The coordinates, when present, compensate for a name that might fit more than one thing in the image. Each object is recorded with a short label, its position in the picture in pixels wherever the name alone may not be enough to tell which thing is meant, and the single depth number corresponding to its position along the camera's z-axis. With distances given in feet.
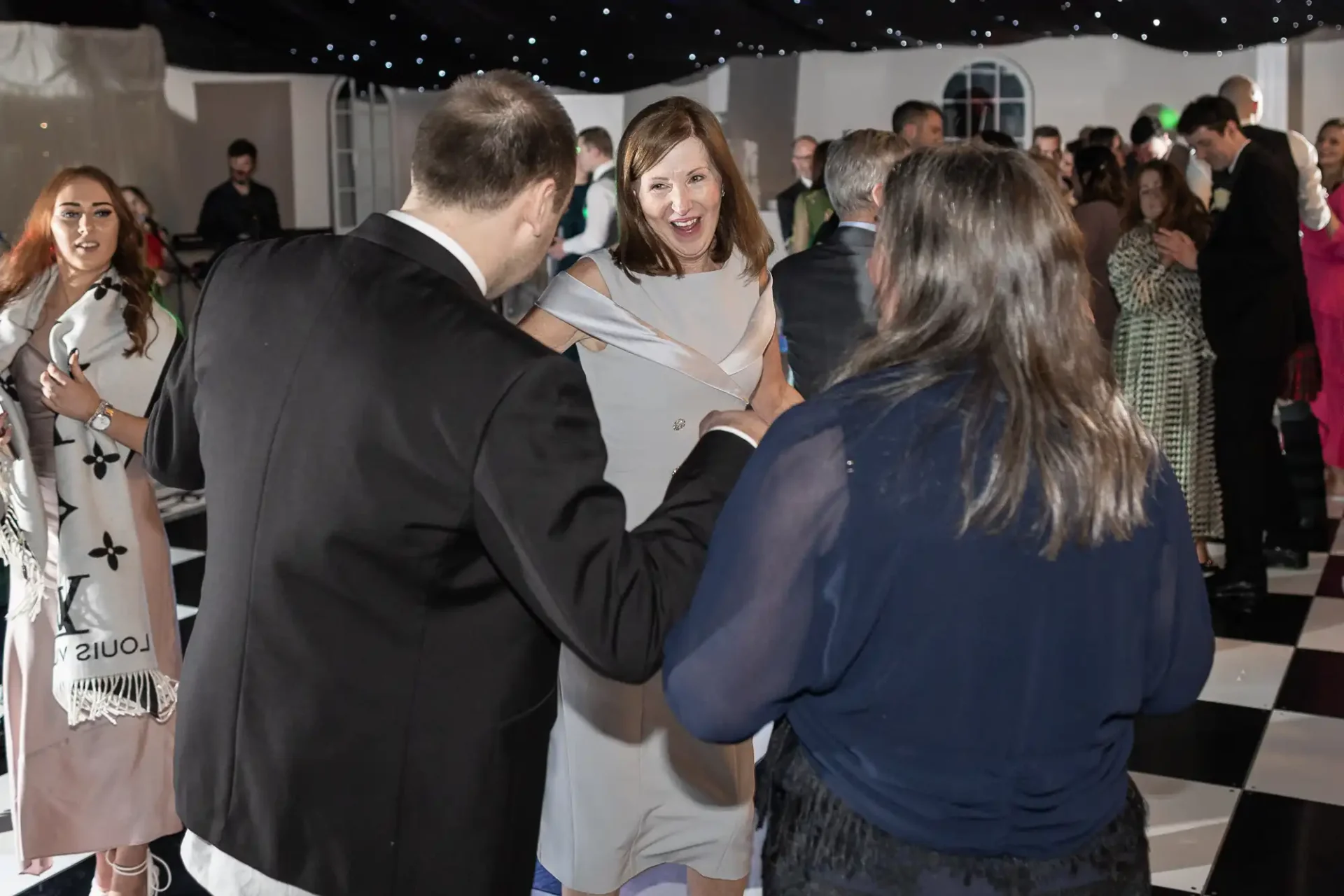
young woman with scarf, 8.22
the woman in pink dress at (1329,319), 16.80
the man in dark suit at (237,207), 31.12
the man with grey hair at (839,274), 9.12
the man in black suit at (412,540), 4.24
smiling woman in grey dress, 7.17
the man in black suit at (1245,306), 13.19
